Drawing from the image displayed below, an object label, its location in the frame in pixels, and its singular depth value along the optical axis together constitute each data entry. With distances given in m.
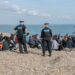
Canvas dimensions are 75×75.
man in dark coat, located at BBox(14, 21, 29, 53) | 10.72
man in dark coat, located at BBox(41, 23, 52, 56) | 10.51
